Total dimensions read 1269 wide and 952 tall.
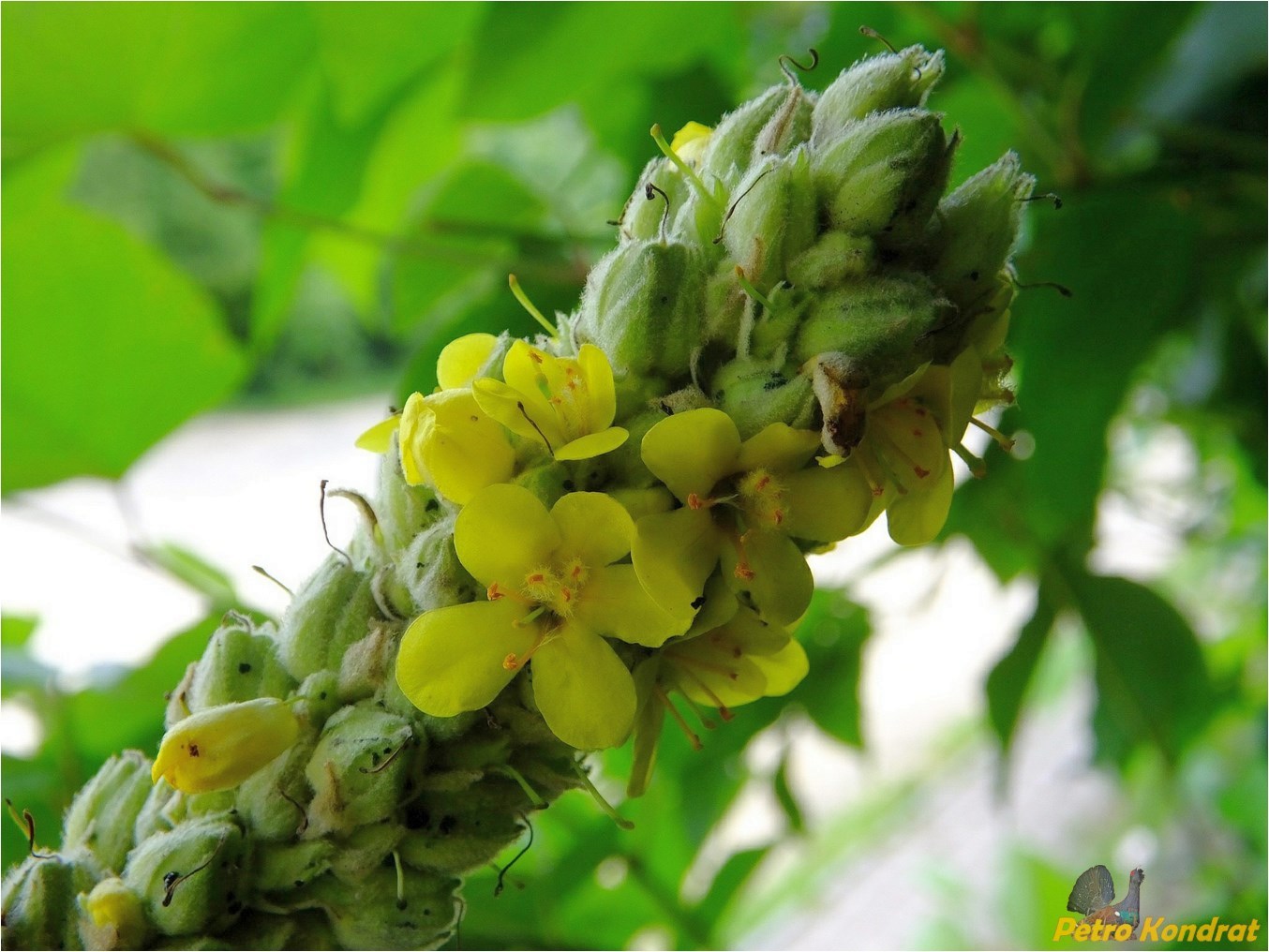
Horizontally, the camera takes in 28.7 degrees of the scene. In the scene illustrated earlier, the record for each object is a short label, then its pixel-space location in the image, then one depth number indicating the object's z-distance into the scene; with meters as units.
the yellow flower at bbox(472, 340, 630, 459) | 0.17
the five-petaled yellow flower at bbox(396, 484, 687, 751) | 0.17
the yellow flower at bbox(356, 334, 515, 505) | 0.17
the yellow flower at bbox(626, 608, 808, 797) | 0.18
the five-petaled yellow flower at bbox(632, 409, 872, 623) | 0.17
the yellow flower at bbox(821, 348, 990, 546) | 0.17
